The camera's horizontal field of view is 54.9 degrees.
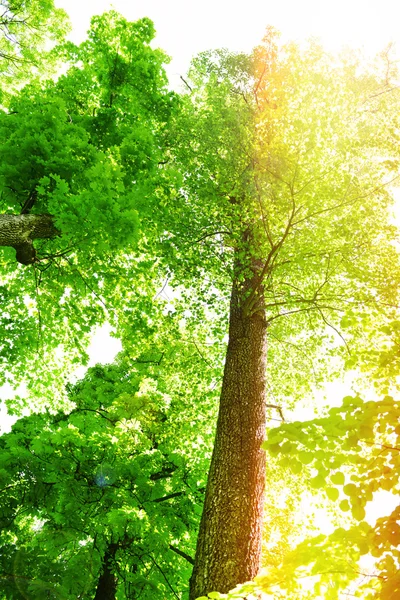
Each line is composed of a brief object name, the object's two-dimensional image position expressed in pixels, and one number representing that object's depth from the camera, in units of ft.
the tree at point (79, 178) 19.03
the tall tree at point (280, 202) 20.40
